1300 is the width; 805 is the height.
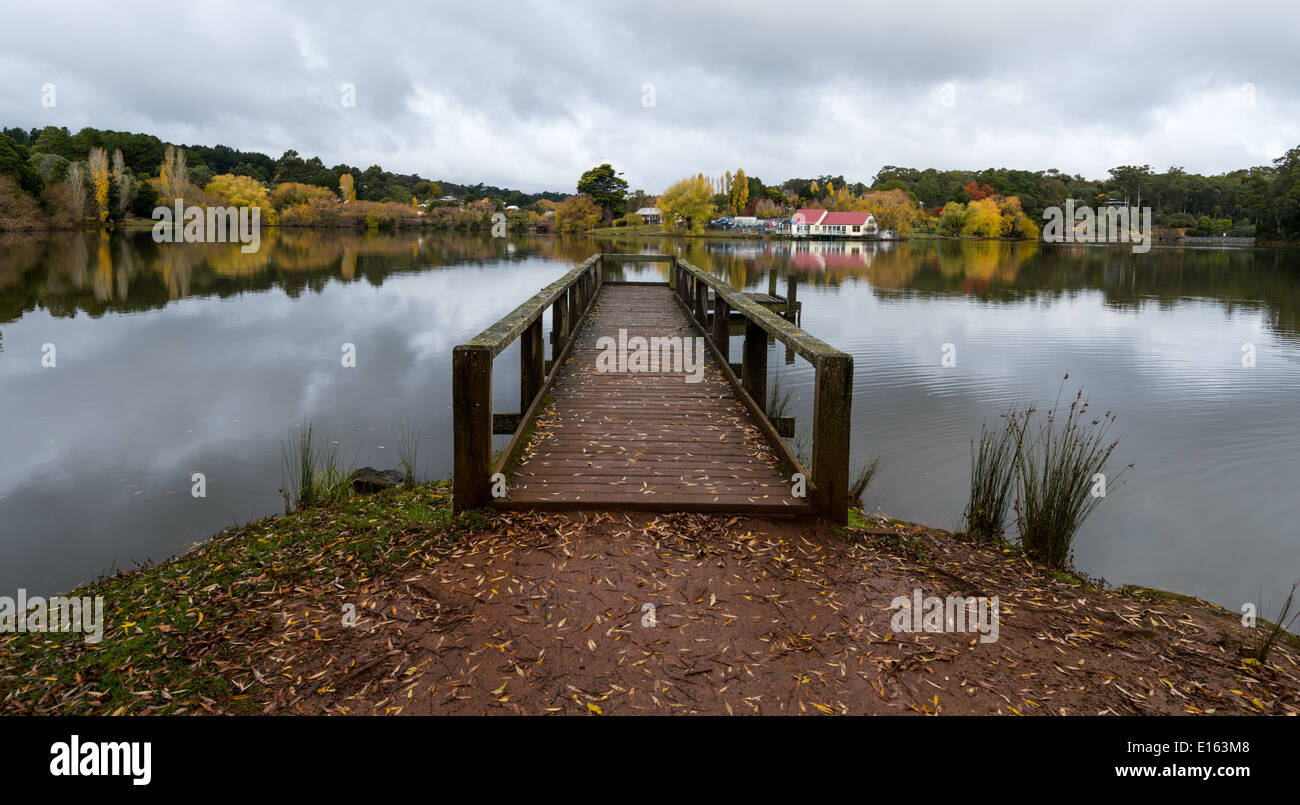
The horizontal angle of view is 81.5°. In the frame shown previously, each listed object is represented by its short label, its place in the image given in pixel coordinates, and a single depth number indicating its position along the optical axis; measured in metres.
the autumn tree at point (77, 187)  52.31
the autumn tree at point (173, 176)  63.44
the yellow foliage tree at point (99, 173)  54.28
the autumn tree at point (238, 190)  71.25
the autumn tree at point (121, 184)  57.66
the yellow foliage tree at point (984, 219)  83.06
